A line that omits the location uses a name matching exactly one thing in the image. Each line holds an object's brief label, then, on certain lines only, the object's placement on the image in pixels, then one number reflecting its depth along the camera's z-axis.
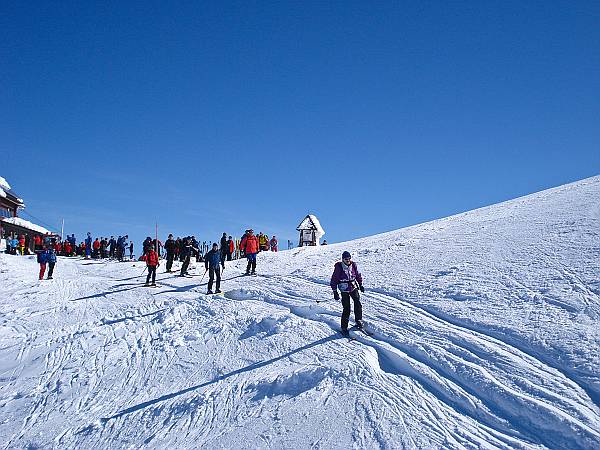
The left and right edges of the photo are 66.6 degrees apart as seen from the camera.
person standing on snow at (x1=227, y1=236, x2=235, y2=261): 28.22
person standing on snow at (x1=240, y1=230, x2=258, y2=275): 19.67
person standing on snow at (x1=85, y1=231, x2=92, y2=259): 32.60
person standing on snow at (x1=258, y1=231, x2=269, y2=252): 33.25
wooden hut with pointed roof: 36.09
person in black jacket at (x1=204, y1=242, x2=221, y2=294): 16.34
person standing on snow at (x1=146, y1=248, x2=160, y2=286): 18.50
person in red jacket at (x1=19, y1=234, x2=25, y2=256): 35.12
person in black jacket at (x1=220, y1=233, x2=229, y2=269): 24.23
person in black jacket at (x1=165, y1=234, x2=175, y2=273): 21.89
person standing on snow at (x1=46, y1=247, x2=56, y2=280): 21.20
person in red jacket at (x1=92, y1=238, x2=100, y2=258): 32.84
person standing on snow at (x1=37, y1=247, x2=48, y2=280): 21.16
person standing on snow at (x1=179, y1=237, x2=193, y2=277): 21.31
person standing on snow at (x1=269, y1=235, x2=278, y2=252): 34.31
